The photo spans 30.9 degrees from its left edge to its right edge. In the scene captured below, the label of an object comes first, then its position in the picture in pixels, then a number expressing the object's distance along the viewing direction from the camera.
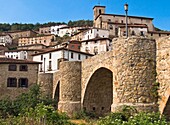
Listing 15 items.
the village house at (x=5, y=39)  110.24
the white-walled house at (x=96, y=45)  68.12
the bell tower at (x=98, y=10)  97.91
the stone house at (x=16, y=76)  37.62
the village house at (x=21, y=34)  122.19
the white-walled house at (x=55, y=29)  119.89
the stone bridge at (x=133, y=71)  16.08
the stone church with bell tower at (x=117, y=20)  89.71
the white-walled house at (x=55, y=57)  50.38
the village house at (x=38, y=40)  106.06
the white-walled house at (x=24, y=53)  73.12
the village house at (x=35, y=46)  89.82
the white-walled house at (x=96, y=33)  80.50
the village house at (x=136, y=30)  76.75
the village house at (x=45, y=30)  127.38
